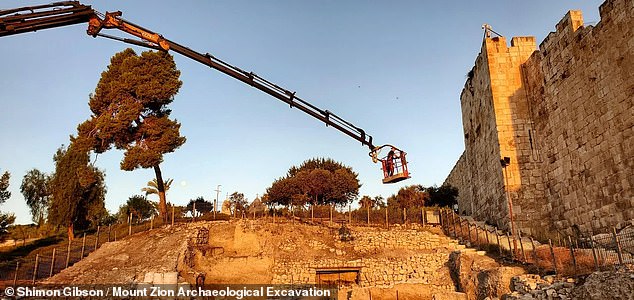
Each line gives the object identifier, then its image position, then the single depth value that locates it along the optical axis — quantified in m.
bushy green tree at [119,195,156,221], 40.00
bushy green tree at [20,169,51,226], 48.25
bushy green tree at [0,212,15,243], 28.78
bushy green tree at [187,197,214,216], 27.81
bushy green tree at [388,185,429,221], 33.09
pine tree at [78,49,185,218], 25.77
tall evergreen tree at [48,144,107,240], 30.64
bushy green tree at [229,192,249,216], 27.89
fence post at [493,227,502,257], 19.25
